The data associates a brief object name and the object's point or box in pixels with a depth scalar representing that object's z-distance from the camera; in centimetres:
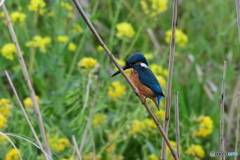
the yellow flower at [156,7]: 782
